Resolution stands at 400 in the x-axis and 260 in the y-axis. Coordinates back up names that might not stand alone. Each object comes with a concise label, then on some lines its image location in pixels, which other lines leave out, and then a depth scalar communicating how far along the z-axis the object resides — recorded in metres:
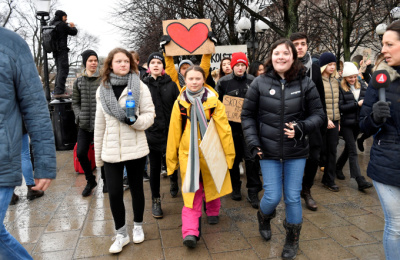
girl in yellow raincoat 3.46
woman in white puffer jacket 3.26
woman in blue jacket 2.37
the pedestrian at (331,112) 4.89
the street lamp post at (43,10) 9.12
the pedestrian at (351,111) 5.07
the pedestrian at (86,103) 5.04
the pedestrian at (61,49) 8.31
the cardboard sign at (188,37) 4.56
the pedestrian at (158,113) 4.23
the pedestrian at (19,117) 1.92
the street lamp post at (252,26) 13.01
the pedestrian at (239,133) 4.54
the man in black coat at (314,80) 3.99
